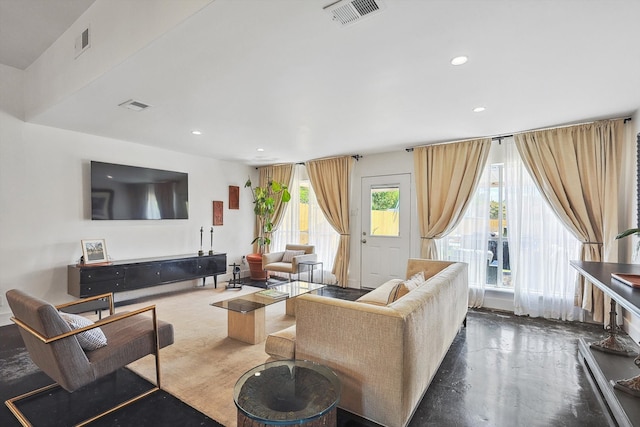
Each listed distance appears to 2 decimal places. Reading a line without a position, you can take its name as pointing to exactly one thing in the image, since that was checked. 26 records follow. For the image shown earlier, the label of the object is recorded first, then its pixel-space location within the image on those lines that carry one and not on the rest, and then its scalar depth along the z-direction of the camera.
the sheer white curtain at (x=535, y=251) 3.97
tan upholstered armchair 5.46
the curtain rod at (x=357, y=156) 5.75
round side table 1.44
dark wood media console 4.03
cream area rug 2.22
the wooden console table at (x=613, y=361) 1.82
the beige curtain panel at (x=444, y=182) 4.47
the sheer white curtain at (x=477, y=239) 4.50
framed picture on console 4.25
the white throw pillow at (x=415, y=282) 2.56
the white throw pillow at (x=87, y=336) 2.05
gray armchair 1.82
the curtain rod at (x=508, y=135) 3.54
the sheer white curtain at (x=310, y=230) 6.13
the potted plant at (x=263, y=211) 6.35
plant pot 6.27
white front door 5.24
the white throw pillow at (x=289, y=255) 5.99
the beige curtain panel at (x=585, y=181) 3.59
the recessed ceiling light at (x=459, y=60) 2.23
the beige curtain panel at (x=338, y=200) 5.74
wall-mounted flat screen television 4.49
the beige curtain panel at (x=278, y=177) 6.64
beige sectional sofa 1.72
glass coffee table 3.19
